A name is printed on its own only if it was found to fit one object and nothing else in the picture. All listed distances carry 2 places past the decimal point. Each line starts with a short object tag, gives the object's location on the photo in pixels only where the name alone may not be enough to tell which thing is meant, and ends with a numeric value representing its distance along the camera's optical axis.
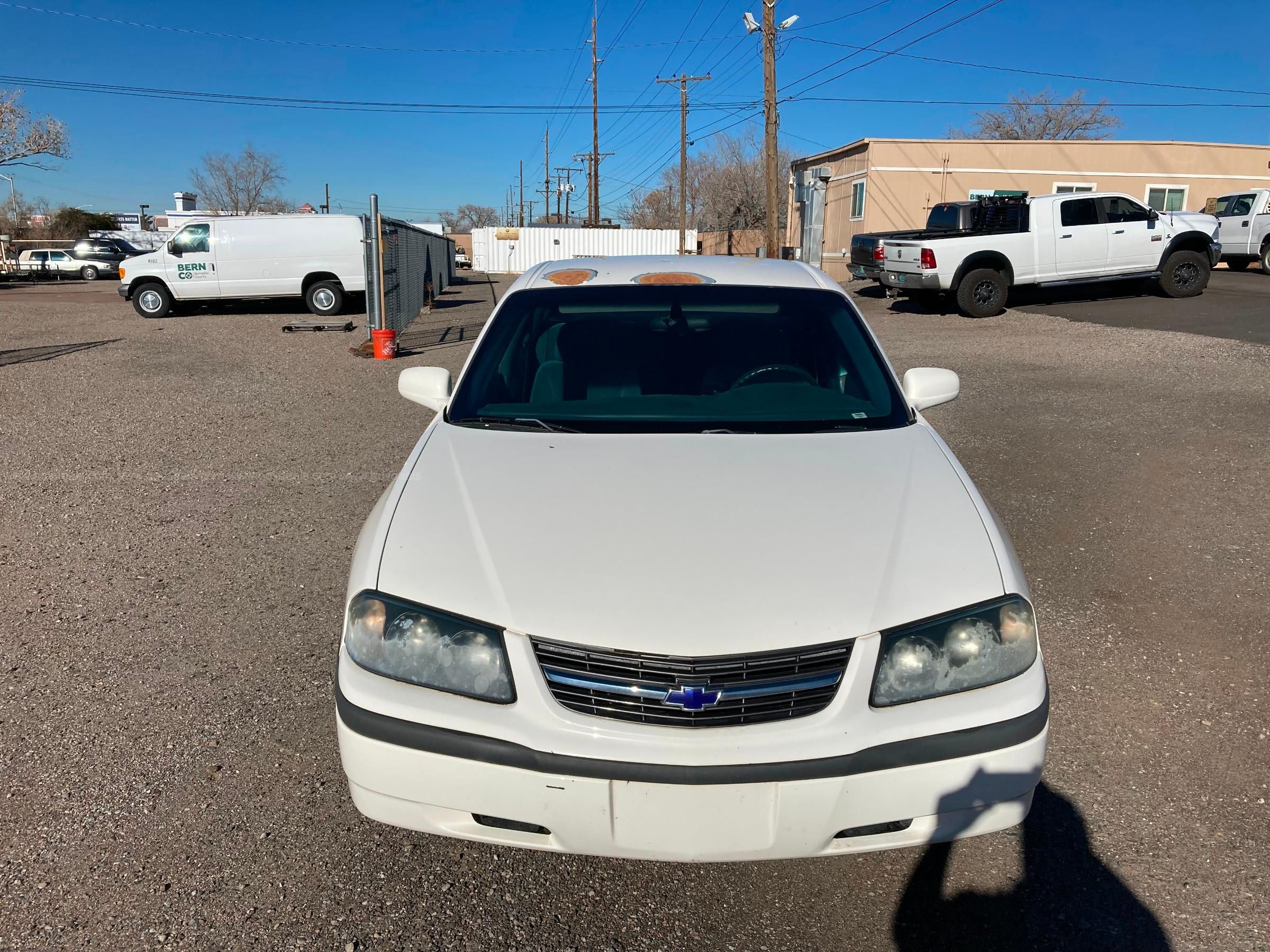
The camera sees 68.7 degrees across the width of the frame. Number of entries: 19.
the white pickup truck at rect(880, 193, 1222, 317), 16.14
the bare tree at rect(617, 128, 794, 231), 67.00
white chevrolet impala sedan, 2.09
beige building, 27.73
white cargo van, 19.62
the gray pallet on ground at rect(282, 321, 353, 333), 17.30
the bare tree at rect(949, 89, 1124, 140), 63.34
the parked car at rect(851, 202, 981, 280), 17.48
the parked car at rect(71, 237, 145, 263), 39.47
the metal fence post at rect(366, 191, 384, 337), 14.91
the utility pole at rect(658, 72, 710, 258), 41.78
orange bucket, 13.80
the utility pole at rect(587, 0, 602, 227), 48.16
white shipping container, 50.88
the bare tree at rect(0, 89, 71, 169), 34.34
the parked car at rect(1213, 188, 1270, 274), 21.75
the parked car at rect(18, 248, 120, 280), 38.91
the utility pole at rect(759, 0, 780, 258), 21.41
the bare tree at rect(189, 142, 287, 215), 68.56
